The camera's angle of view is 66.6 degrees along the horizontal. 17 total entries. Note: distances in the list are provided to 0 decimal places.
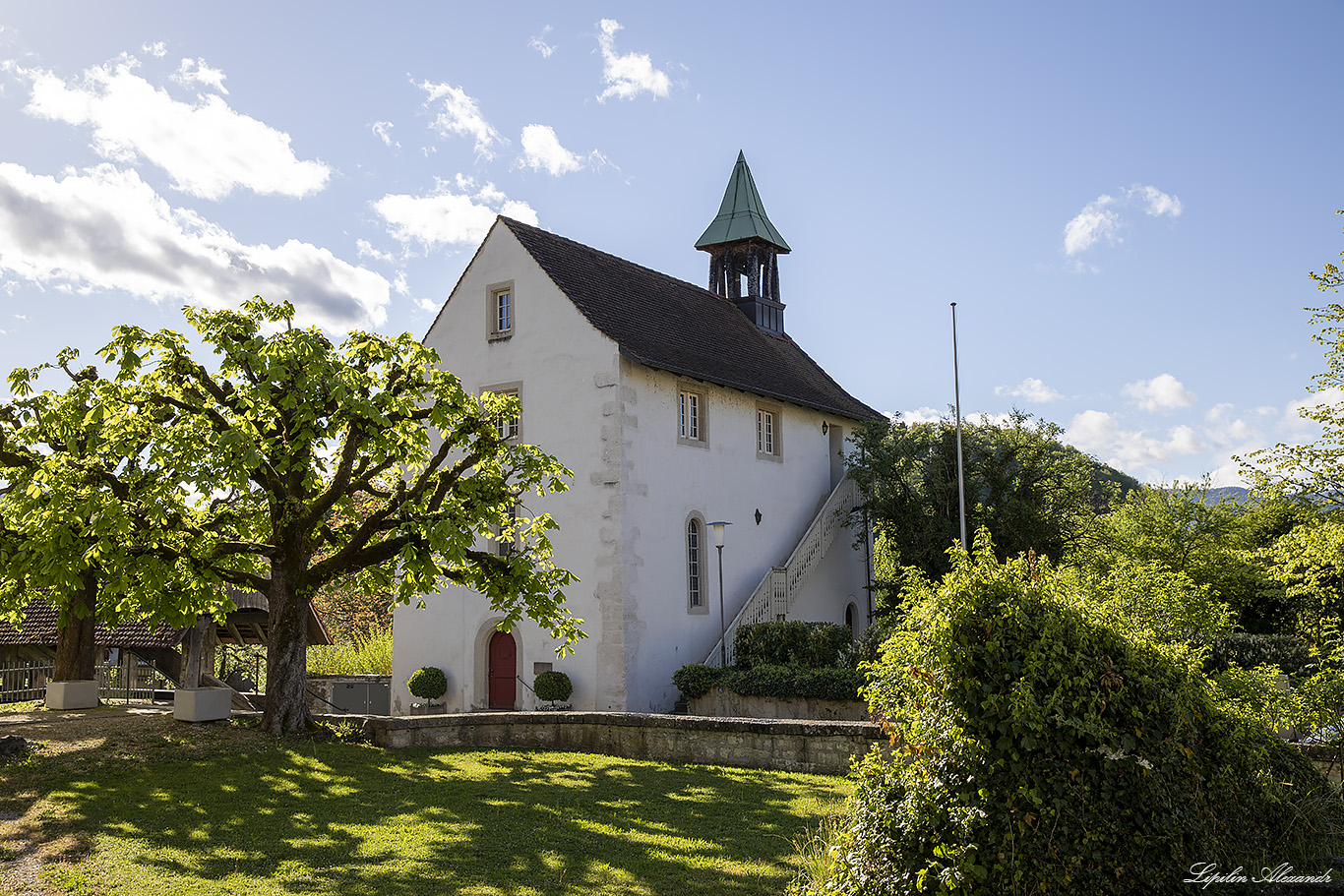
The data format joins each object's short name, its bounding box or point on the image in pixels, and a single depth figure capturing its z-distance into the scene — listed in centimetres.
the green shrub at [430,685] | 2316
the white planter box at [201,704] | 1673
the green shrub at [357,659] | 2927
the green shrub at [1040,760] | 586
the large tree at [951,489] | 2775
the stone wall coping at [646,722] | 1292
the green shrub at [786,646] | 2230
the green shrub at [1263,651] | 2103
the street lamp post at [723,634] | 2238
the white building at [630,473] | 2175
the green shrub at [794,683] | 1905
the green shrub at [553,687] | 2126
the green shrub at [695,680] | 2106
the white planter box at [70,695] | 2084
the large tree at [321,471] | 1454
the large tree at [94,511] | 1299
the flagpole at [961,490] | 2616
